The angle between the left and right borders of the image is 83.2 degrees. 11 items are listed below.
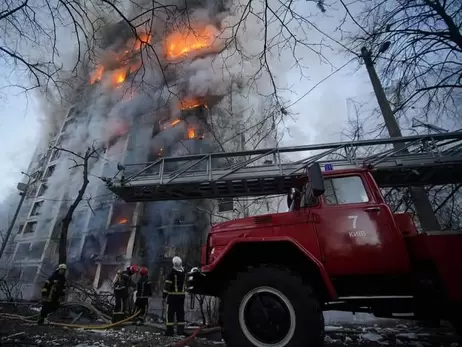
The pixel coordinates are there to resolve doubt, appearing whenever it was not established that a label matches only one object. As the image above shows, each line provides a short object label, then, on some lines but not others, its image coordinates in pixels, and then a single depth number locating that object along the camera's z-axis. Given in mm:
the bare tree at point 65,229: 12977
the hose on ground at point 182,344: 4340
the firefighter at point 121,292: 8554
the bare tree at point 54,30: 3039
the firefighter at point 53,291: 7645
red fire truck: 3375
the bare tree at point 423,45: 5215
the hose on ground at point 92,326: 6707
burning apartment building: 26312
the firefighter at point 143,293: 9095
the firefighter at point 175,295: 6493
